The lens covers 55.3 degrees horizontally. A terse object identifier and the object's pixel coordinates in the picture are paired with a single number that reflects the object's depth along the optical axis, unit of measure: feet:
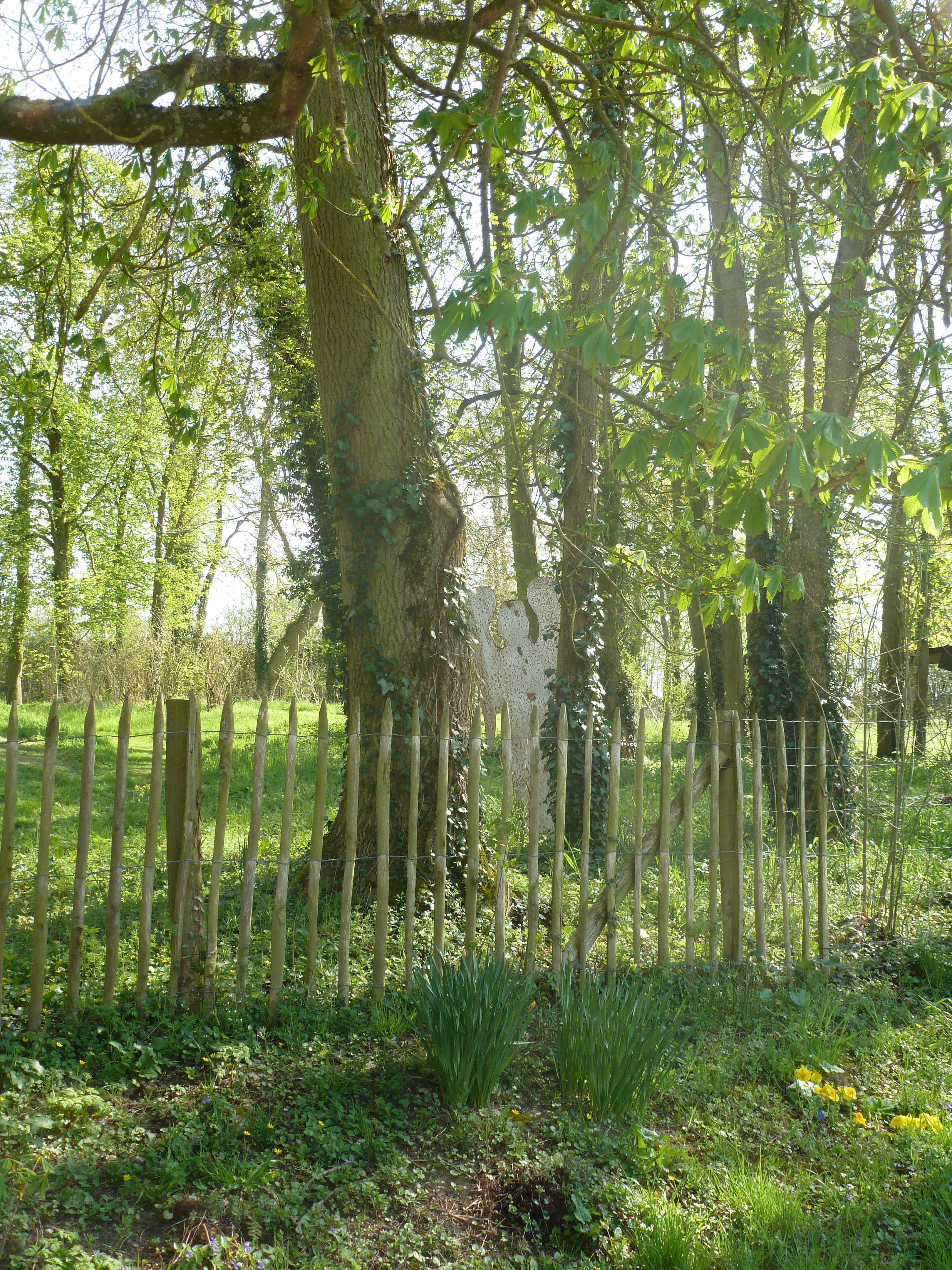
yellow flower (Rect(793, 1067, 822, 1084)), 12.75
